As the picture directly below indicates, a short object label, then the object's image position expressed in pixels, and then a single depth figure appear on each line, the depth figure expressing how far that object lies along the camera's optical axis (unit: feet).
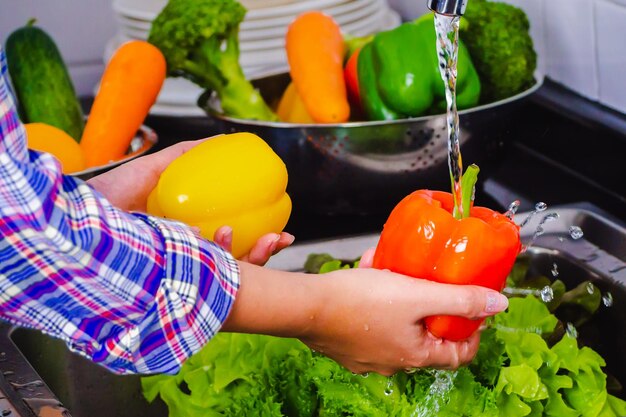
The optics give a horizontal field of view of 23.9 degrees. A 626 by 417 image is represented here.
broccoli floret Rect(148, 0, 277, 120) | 4.44
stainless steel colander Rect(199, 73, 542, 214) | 4.20
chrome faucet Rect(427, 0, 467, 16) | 3.17
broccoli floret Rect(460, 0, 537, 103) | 4.35
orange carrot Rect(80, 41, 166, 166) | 4.52
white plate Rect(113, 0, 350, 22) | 4.90
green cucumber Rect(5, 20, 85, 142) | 4.71
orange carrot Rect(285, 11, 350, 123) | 4.32
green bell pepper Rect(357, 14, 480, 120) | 4.23
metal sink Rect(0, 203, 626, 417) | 3.80
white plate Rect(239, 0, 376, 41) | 4.95
